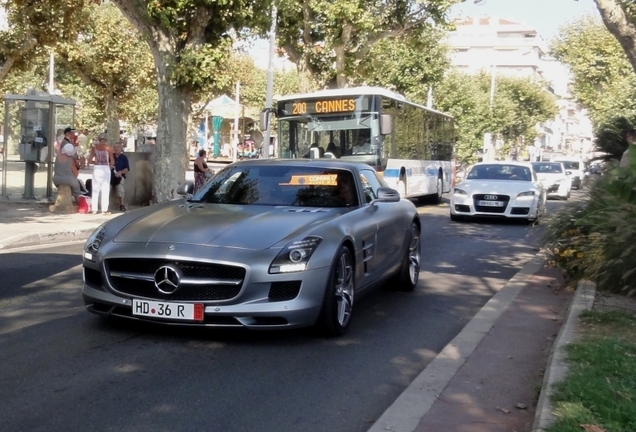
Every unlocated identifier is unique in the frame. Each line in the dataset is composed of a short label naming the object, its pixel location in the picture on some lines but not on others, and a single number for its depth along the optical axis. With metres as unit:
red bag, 17.86
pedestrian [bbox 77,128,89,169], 30.16
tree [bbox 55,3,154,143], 31.27
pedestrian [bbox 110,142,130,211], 18.92
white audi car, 19.67
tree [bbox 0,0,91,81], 20.11
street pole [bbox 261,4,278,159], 26.53
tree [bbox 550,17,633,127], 53.56
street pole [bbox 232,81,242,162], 43.75
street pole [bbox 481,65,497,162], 50.23
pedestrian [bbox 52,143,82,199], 17.86
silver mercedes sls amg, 6.36
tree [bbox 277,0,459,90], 27.59
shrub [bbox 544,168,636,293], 8.58
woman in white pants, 17.58
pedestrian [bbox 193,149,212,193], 21.22
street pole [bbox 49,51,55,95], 35.88
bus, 20.66
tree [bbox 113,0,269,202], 18.23
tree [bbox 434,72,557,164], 50.53
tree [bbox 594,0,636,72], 11.52
